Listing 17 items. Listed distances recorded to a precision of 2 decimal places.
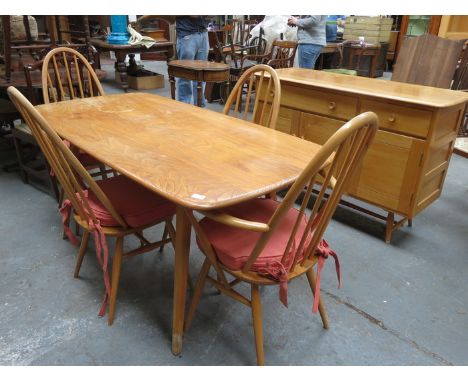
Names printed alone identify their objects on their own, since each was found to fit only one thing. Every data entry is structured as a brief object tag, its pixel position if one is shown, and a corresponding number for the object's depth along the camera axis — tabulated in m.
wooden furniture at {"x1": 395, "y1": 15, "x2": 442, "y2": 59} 6.98
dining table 1.11
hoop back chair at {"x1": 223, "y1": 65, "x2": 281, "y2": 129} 1.83
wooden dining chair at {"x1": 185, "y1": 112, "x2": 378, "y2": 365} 1.00
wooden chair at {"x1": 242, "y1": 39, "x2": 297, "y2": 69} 4.32
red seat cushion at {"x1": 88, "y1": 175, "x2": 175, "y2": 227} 1.48
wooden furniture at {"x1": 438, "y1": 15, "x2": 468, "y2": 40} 5.97
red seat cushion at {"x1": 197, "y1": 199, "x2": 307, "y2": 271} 1.23
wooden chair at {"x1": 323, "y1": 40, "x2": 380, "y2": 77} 6.00
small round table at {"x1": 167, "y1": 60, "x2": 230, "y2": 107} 3.12
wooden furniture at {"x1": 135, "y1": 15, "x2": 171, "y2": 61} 7.57
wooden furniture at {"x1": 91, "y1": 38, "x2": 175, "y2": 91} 4.58
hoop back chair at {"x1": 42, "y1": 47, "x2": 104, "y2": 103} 2.09
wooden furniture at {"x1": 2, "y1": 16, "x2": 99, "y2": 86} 2.51
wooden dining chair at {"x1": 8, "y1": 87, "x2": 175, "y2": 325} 1.29
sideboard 1.94
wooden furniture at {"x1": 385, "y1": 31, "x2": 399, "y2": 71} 7.43
